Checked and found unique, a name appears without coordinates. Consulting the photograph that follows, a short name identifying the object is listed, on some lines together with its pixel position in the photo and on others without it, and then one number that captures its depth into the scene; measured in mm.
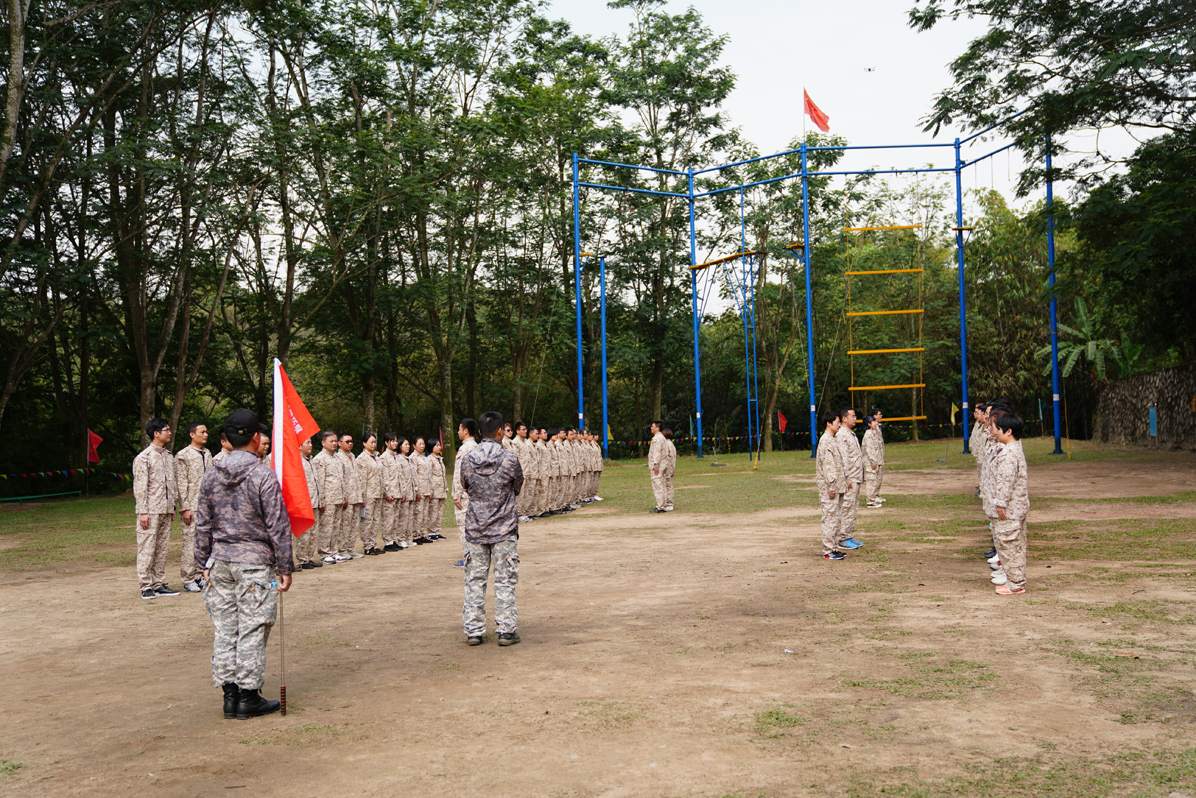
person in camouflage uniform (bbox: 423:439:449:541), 14016
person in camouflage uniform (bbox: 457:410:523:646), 7125
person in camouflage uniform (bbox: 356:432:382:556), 12859
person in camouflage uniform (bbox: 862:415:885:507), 16062
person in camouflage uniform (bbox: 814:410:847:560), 10705
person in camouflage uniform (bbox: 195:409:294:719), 5566
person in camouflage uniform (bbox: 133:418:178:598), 9789
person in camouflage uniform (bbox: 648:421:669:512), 16578
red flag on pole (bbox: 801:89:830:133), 28766
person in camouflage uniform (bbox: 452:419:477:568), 10270
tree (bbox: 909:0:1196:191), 17125
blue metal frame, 27141
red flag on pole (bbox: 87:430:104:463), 26516
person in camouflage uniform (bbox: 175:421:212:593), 10266
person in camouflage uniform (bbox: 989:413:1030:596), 8258
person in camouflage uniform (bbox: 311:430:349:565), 12148
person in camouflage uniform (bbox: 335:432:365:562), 12492
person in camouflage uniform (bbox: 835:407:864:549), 10969
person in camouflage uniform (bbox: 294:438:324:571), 11625
